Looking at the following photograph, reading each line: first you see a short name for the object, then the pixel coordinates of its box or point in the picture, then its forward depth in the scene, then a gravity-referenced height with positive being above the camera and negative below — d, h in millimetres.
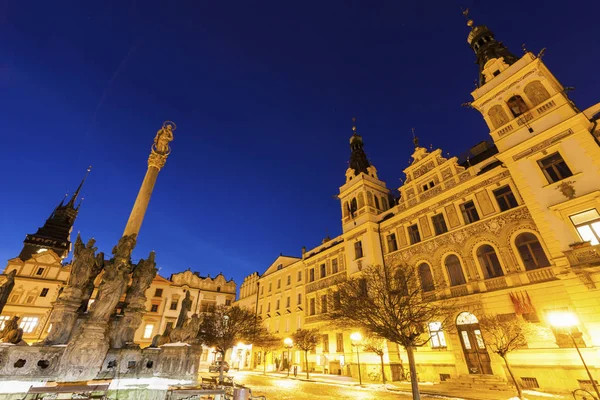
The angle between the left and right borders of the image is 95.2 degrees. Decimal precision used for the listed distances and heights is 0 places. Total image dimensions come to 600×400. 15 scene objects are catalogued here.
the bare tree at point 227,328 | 24734 +2791
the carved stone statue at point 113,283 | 12466 +3169
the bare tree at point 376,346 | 20219 +1021
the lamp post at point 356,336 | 21125 +1652
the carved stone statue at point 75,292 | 11570 +2687
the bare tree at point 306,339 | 27017 +1870
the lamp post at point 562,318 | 11766 +1622
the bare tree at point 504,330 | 14125 +1450
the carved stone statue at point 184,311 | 14648 +2402
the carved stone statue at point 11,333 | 10414 +901
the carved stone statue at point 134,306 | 13047 +2322
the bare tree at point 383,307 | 12609 +2334
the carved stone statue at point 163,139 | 19516 +14039
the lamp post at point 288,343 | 26488 +1499
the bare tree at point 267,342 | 32688 +1923
